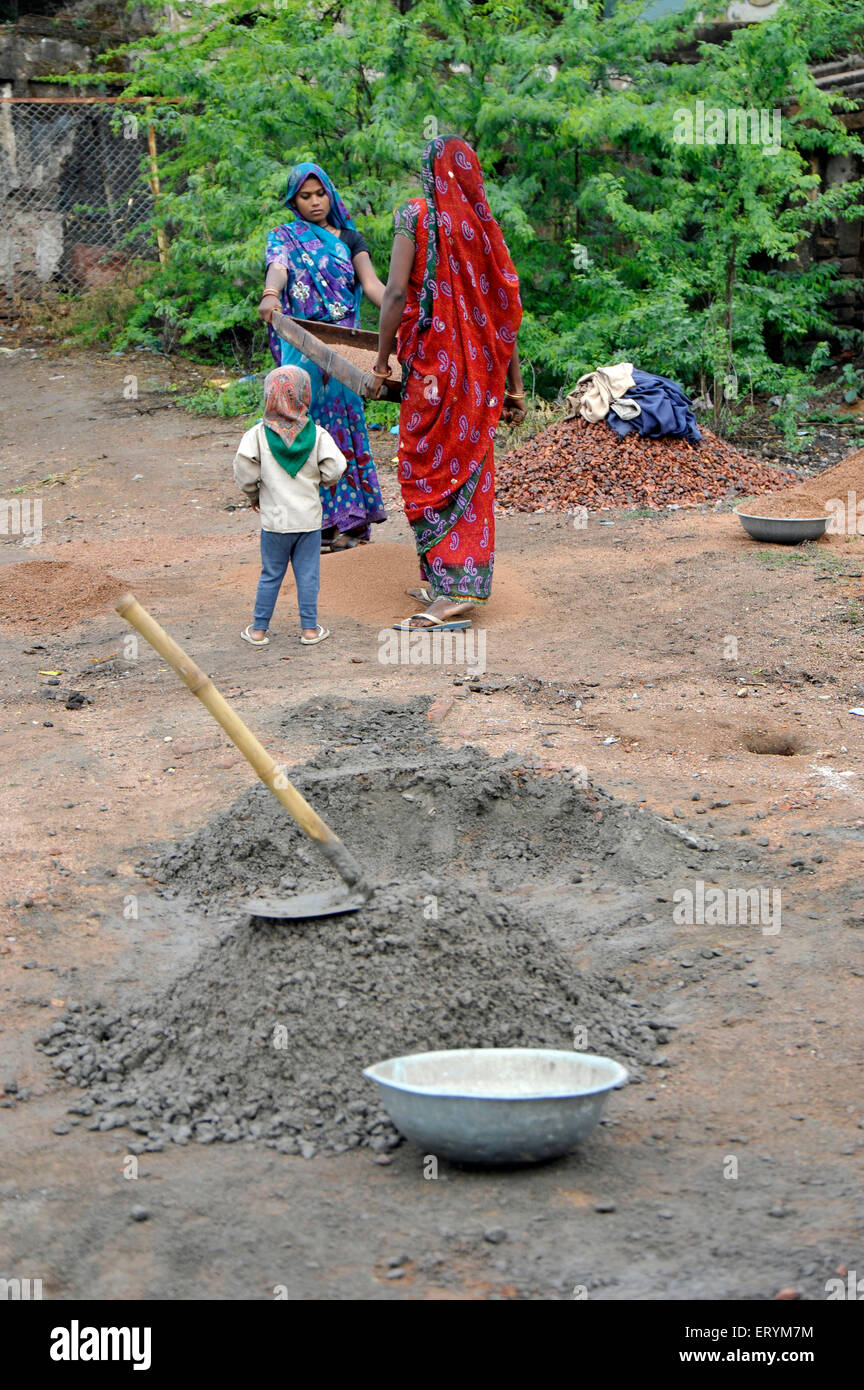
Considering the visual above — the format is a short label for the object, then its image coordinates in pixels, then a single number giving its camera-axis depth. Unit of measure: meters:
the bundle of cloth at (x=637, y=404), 8.68
